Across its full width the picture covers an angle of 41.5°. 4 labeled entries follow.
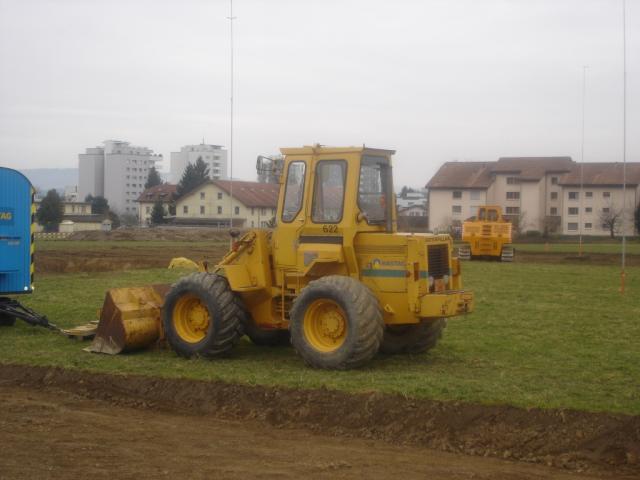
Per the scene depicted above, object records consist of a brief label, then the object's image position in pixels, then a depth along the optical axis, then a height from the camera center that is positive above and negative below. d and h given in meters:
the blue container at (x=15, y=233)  14.87 +0.07
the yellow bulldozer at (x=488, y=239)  39.50 +0.04
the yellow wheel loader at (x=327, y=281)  10.99 -0.57
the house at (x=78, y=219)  89.31 +2.24
